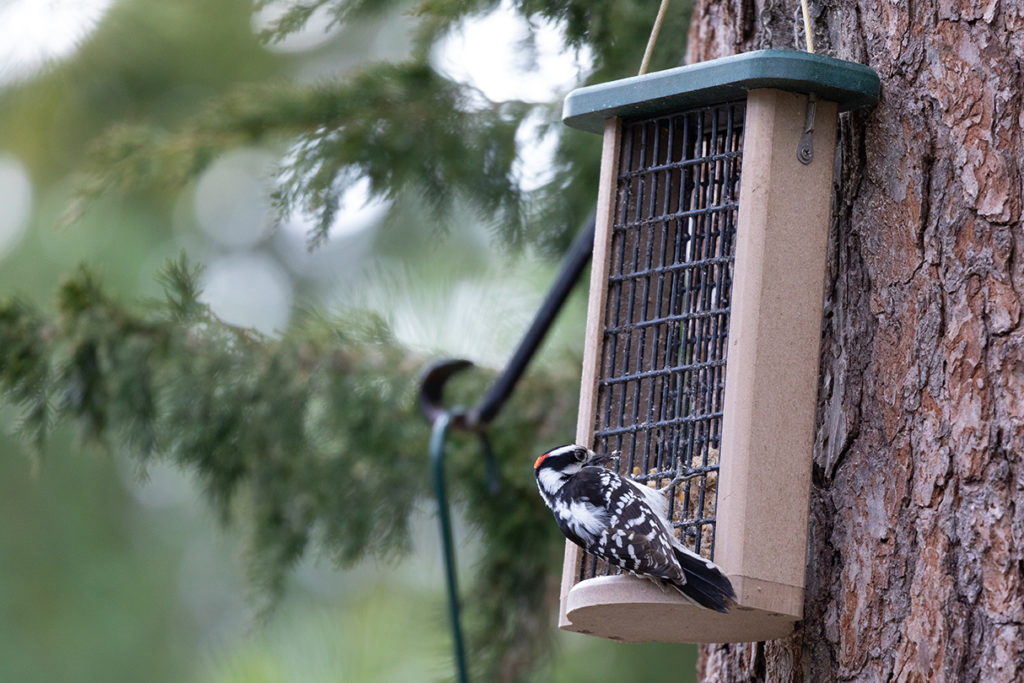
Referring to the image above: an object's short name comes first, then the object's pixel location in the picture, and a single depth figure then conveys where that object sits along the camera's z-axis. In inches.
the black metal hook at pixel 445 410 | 264.4
